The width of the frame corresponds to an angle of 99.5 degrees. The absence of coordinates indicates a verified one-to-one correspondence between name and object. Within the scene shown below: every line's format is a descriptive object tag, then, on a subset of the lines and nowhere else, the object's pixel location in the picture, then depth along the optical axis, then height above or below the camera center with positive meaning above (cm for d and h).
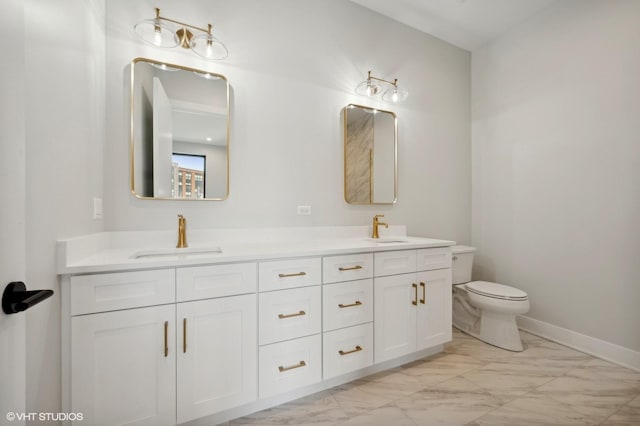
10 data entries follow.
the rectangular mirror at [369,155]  232 +51
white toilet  214 -79
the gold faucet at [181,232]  165 -12
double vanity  113 -56
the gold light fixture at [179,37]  156 +106
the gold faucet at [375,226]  233 -12
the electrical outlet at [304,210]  211 +2
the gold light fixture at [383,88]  232 +108
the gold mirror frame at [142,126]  161 +56
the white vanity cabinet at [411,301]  181 -63
